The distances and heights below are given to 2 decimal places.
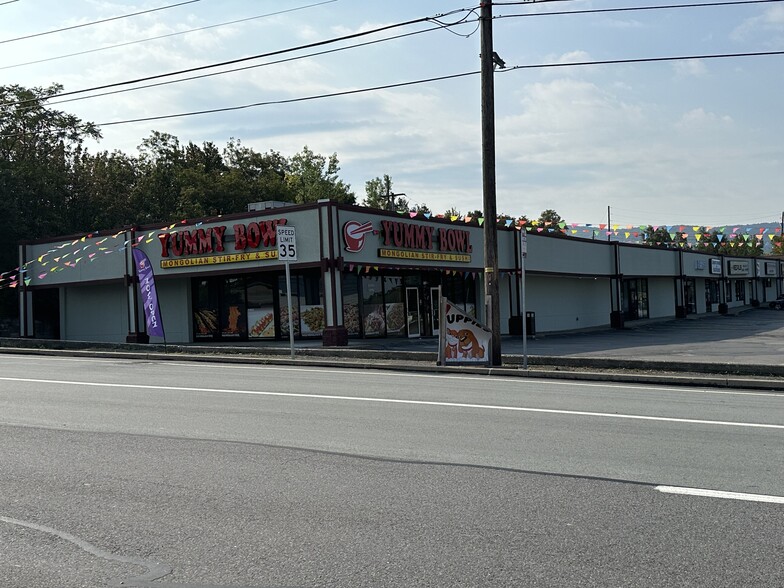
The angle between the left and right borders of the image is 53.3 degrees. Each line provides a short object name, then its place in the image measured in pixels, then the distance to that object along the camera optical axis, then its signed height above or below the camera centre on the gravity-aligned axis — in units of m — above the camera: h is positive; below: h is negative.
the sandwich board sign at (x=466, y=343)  18.08 -0.82
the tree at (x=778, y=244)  102.69 +7.38
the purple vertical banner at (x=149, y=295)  24.36 +0.71
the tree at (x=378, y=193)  71.51 +11.25
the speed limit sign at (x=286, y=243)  19.88 +1.79
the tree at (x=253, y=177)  53.00 +10.45
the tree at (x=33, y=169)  37.72 +8.01
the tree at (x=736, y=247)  101.38 +6.83
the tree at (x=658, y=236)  100.25 +8.48
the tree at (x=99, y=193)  44.62 +7.57
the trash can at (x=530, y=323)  34.56 -0.79
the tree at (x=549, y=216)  88.07 +10.32
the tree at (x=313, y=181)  65.38 +11.52
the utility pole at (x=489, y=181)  18.36 +3.02
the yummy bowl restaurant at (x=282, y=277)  25.67 +1.42
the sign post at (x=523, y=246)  16.94 +1.30
